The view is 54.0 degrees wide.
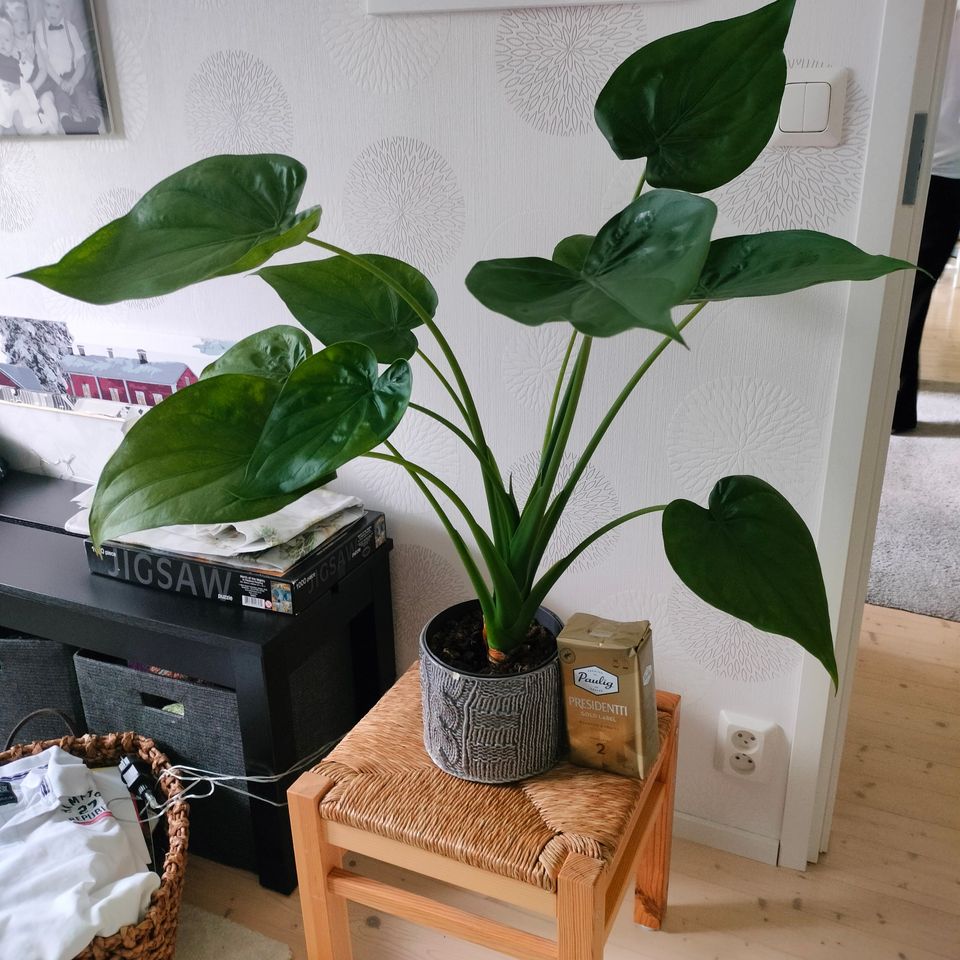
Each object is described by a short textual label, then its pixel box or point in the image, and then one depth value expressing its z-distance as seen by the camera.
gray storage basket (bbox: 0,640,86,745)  1.52
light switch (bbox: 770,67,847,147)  1.07
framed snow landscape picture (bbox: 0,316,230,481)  1.65
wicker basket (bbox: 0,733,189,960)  1.17
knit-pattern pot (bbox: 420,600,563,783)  1.07
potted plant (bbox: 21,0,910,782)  0.71
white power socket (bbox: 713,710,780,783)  1.41
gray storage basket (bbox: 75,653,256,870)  1.40
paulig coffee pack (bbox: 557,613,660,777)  1.07
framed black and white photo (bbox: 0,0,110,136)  1.48
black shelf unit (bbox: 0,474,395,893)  1.33
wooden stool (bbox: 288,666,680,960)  1.01
